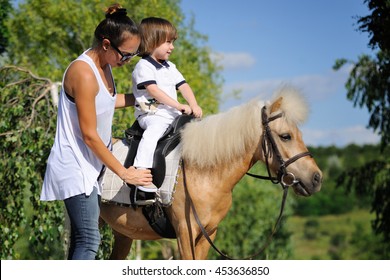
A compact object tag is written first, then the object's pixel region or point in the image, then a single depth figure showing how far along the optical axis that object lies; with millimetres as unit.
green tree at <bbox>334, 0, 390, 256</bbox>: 13180
